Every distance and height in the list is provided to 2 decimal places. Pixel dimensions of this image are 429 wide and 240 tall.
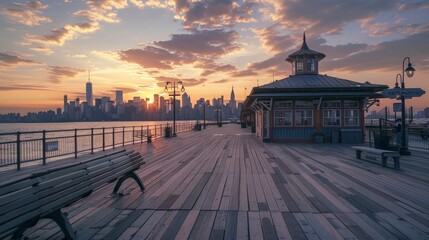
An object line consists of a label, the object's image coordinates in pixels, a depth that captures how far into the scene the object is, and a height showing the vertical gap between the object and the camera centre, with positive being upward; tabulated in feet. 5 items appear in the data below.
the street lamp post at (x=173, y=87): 105.01 +12.97
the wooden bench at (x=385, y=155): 32.42 -4.05
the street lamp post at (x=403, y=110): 45.14 +1.63
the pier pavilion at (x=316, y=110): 68.33 +2.77
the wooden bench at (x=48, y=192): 9.77 -3.01
